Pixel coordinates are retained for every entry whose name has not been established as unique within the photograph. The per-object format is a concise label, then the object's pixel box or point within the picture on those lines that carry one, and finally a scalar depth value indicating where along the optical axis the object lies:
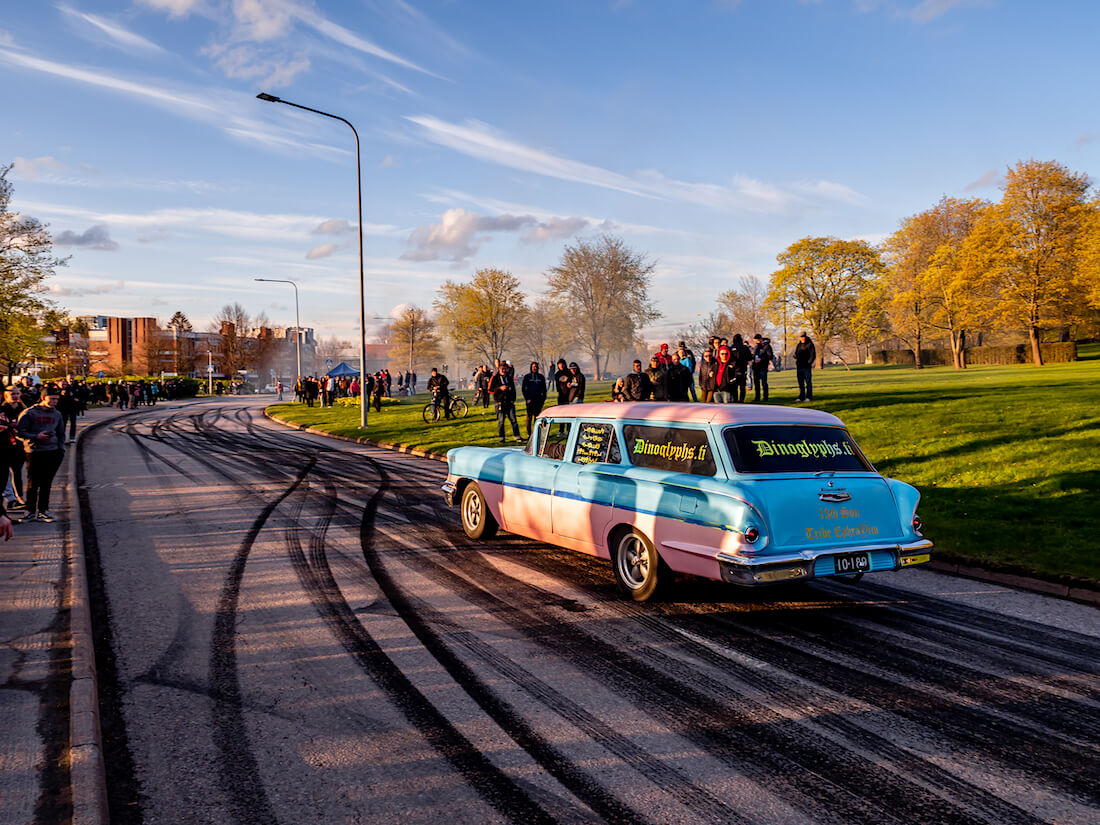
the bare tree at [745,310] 86.00
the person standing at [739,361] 18.56
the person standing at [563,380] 20.05
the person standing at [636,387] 17.28
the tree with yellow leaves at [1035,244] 42.44
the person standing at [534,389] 18.50
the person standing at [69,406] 19.72
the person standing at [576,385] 19.67
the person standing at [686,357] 18.88
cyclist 25.69
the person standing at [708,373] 18.92
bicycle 27.15
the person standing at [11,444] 9.62
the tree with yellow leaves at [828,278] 57.09
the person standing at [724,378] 18.39
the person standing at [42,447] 10.23
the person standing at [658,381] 18.28
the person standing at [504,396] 19.17
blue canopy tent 47.12
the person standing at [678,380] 18.36
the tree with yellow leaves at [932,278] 47.62
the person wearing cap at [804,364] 19.80
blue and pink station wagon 5.72
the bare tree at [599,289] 64.25
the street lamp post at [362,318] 22.50
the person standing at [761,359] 19.69
